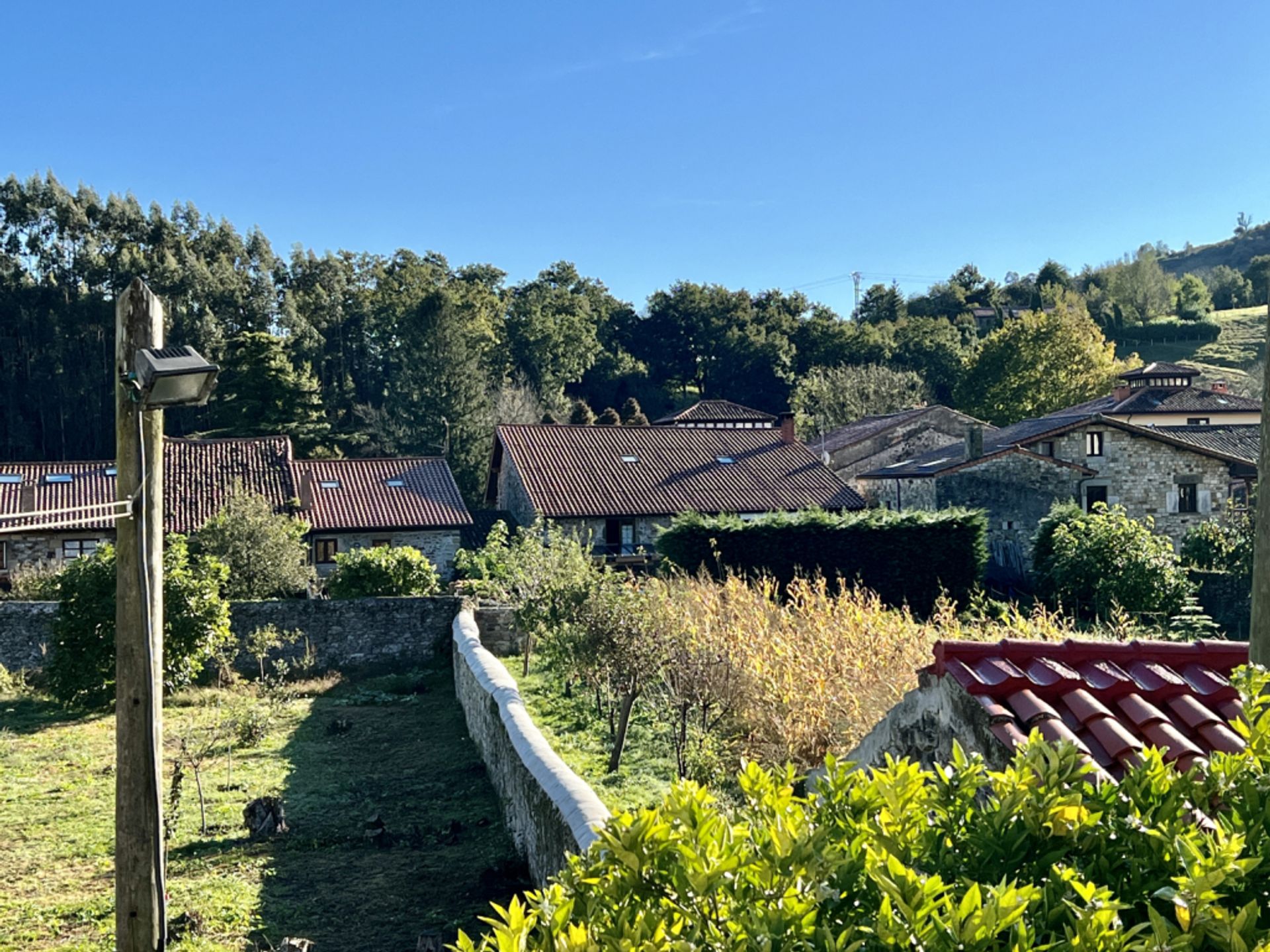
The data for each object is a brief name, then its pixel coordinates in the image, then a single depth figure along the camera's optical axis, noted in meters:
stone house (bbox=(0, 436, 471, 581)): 29.55
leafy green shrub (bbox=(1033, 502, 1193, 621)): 21.34
